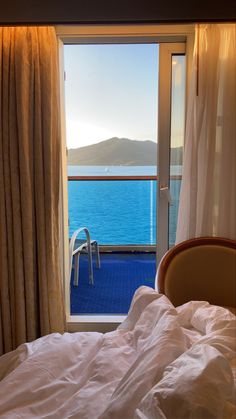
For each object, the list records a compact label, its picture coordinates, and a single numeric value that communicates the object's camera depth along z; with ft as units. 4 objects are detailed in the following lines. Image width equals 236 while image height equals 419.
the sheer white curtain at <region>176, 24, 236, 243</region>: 5.89
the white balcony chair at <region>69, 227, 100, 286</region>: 9.87
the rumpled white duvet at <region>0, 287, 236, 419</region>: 2.50
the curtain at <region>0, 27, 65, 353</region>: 6.35
